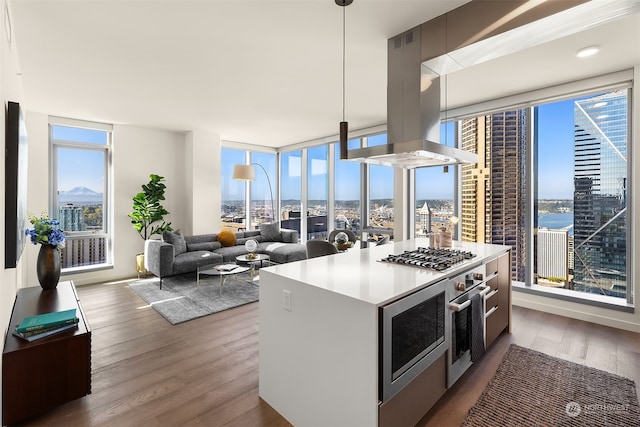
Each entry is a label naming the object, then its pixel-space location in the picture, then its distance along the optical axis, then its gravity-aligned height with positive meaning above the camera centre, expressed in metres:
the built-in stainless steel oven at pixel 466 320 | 2.07 -0.77
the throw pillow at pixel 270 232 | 6.91 -0.46
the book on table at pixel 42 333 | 1.94 -0.78
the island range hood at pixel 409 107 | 2.46 +0.87
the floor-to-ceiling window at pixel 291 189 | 7.62 +0.57
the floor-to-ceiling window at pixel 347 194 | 6.40 +0.38
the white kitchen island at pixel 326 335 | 1.51 -0.68
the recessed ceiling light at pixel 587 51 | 2.83 +1.50
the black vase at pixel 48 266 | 2.86 -0.51
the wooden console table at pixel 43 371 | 1.83 -1.00
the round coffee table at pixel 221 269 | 4.38 -0.84
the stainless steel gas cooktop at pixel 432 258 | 2.19 -0.36
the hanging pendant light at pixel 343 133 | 2.17 +0.58
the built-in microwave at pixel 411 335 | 1.49 -0.68
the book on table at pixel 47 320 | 1.97 -0.73
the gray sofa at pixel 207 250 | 4.81 -0.69
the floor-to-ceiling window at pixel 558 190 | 3.51 +0.28
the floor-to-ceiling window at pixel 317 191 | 7.00 +0.47
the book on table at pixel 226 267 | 4.48 -0.82
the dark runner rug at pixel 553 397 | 1.92 -1.27
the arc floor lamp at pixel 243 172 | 6.11 +0.78
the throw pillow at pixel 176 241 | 5.16 -0.49
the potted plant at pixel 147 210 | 5.49 +0.03
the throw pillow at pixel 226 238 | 6.06 -0.52
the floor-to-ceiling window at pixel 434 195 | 4.84 +0.28
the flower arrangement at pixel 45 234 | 2.81 -0.20
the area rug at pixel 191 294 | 3.76 -1.18
